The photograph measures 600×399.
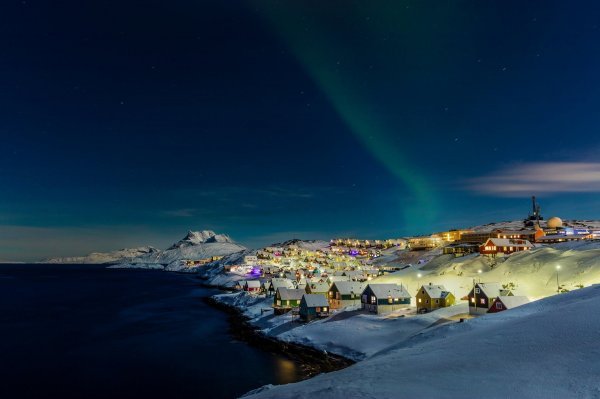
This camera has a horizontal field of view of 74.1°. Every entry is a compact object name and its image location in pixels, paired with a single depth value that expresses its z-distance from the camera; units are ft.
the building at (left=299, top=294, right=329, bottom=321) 232.32
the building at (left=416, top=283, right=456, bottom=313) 209.97
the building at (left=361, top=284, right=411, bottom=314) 223.92
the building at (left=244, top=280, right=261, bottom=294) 447.01
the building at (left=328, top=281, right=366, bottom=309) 260.01
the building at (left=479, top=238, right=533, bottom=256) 374.84
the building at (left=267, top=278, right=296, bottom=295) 361.92
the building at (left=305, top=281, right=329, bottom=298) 280.82
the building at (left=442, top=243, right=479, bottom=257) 411.27
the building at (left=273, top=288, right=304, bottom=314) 276.41
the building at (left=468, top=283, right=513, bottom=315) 182.60
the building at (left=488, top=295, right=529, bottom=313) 172.81
